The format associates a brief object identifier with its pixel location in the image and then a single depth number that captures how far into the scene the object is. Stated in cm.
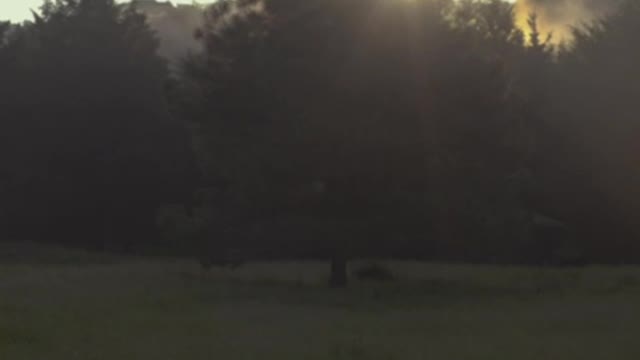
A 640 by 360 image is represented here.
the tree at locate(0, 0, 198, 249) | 5688
